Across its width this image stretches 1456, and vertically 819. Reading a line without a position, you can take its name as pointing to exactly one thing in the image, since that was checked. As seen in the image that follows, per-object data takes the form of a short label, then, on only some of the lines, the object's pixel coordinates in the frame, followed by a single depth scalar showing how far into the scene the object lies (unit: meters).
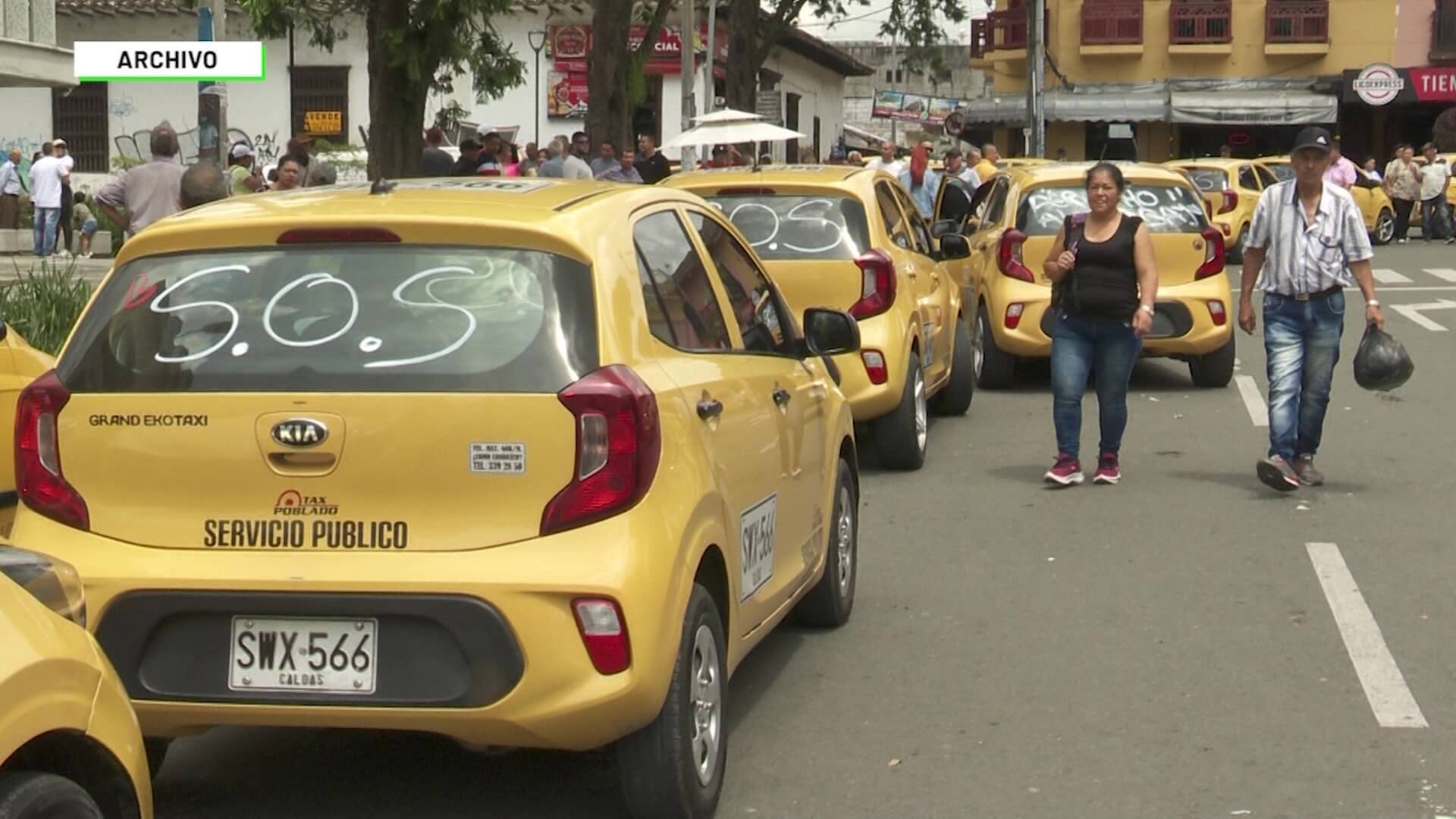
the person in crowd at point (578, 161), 23.02
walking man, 9.84
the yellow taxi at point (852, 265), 10.66
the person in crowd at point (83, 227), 30.88
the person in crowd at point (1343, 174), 31.86
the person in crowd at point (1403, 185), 37.00
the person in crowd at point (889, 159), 25.34
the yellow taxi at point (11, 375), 6.94
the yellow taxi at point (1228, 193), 30.62
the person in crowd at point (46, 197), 27.80
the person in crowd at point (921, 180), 23.44
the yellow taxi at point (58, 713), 3.33
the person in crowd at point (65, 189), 29.03
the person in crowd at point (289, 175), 15.30
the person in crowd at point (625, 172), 22.81
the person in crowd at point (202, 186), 12.90
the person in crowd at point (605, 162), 22.89
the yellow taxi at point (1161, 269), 14.07
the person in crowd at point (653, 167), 25.59
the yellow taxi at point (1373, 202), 35.31
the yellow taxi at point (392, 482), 4.62
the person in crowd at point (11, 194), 32.38
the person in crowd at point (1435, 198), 36.81
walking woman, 10.09
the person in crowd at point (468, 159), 21.39
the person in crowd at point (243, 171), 16.23
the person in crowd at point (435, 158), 21.41
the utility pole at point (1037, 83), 41.25
